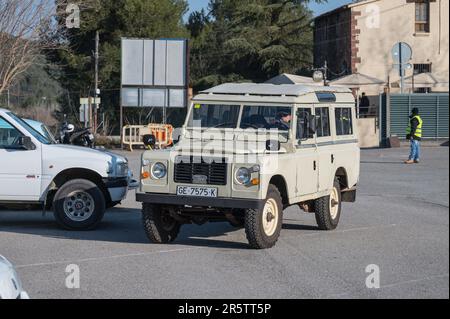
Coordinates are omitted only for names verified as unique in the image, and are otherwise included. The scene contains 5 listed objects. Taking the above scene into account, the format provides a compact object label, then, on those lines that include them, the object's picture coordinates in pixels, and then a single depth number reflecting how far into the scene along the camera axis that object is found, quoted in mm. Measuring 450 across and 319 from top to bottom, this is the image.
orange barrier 35656
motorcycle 20222
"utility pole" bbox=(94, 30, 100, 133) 42744
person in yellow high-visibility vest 25422
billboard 38062
